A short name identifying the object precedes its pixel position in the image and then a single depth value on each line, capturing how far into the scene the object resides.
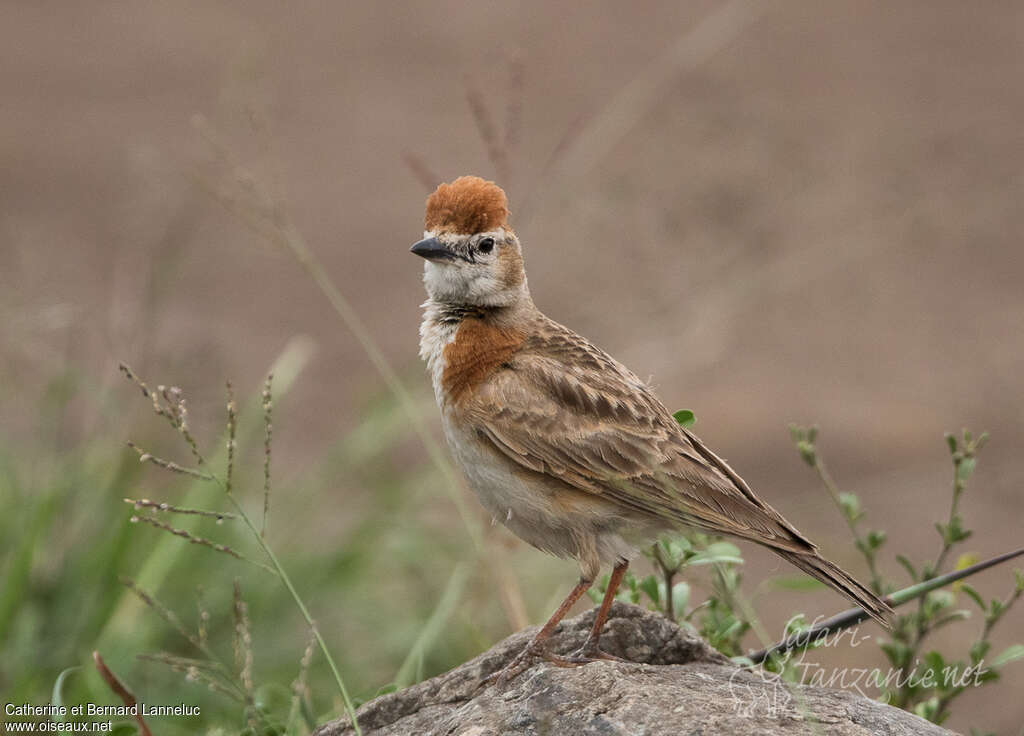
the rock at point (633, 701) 7.03
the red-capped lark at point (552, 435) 8.09
